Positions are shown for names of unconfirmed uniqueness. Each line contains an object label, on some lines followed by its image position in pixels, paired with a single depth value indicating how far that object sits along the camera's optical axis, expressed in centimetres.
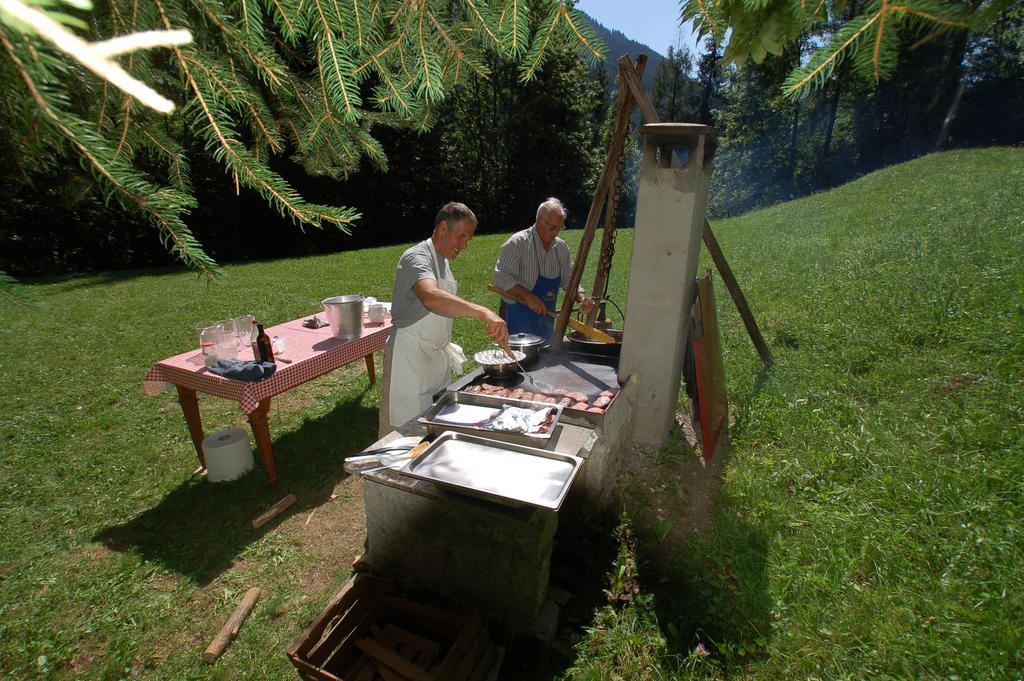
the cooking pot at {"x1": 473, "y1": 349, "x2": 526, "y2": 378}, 399
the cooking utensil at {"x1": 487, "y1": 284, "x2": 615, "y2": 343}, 454
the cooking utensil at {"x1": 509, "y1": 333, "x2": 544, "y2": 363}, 451
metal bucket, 510
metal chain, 480
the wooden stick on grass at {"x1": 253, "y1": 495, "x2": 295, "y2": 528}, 406
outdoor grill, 277
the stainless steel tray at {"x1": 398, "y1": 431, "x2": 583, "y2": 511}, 241
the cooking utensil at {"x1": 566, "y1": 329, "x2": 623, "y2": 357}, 489
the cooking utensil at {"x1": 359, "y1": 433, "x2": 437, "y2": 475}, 296
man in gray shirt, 361
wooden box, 253
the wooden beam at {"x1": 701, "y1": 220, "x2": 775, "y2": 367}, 482
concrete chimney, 377
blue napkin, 410
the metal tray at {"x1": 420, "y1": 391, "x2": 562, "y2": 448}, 300
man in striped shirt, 513
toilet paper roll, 452
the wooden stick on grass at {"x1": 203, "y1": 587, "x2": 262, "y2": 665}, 292
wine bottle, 437
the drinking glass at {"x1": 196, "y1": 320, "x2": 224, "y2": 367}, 433
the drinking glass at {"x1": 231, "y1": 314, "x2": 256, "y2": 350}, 465
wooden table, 412
